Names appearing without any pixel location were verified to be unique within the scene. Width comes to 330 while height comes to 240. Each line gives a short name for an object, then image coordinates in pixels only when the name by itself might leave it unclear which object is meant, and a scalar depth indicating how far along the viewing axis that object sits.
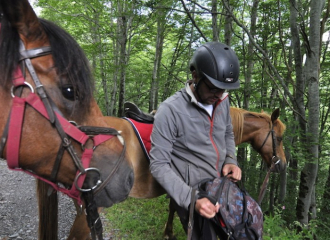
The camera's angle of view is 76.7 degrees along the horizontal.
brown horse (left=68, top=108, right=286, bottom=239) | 2.92
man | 1.98
